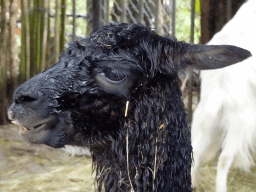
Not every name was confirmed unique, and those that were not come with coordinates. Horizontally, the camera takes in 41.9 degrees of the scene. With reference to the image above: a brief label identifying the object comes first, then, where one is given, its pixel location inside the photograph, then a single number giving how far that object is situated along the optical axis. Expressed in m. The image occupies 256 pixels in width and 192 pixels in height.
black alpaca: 1.49
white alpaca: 2.79
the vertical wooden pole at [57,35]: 4.29
